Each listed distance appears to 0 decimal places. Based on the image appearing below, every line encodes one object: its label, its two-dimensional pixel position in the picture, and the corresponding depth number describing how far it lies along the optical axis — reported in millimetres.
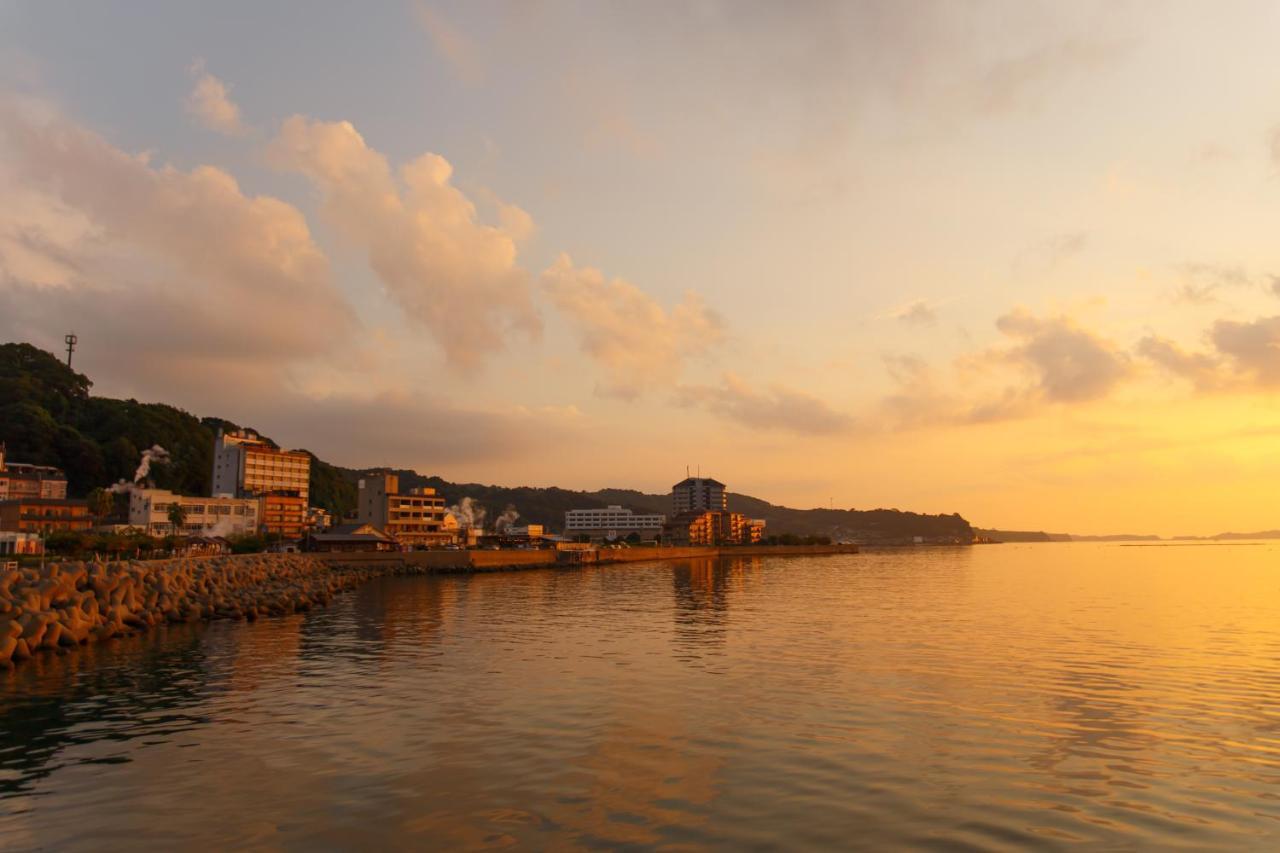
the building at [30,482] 133625
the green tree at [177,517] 129750
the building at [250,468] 171375
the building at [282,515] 159250
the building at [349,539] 128375
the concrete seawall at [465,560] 119000
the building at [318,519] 179250
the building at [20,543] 88438
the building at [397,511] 155625
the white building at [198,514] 133500
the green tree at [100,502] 117775
